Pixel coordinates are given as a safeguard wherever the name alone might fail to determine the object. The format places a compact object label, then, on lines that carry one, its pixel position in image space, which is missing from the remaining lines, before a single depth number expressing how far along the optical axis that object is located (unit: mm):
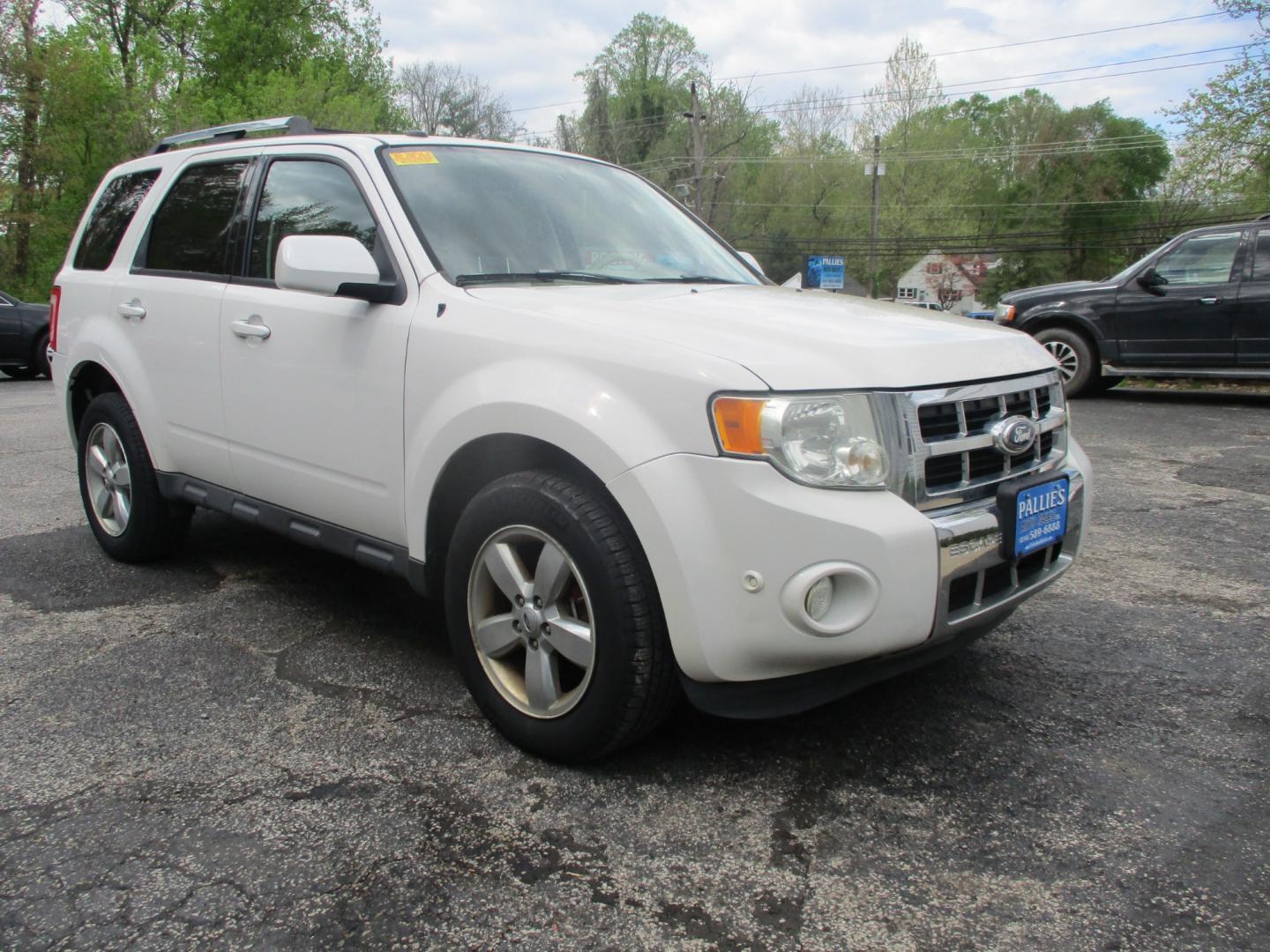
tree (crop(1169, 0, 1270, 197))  19234
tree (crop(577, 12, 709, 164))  63781
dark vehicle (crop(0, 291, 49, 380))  14422
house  69812
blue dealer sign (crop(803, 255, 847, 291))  42469
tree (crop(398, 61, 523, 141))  55719
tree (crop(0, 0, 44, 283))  26859
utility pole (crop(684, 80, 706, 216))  42156
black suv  9773
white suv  2275
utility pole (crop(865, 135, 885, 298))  49531
